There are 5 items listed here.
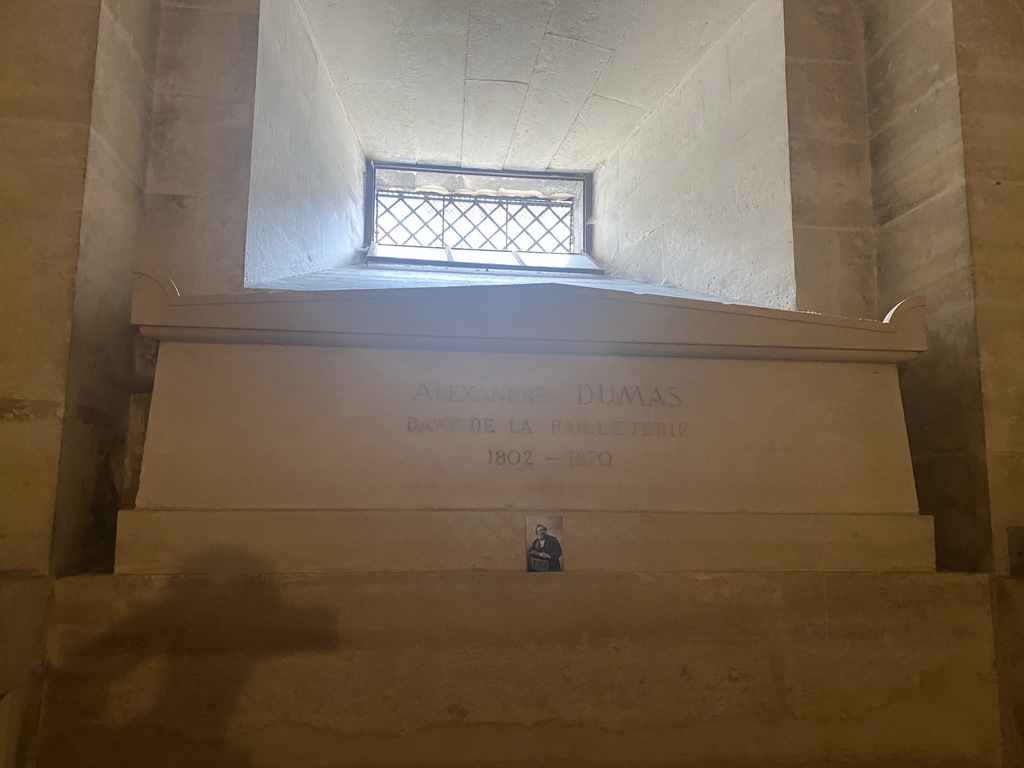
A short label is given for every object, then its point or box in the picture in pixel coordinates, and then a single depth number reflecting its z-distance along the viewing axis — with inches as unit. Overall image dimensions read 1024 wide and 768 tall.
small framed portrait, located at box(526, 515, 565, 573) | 78.5
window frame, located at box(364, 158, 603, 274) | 172.9
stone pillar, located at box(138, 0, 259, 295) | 105.7
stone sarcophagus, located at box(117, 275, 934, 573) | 77.2
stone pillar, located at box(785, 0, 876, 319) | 117.5
